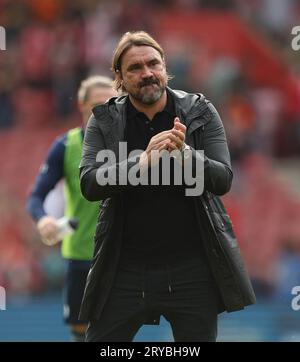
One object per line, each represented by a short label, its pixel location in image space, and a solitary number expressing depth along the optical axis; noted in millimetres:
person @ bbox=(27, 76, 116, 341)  14391
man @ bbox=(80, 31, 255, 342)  10789
